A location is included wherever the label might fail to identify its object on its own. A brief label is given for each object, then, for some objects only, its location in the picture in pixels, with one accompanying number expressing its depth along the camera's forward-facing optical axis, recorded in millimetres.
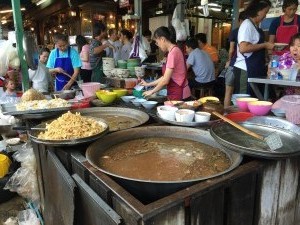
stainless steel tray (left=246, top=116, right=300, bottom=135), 2219
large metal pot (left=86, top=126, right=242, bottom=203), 1459
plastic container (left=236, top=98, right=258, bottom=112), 2837
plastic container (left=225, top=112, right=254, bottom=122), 2545
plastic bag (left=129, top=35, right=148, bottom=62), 6742
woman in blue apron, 5270
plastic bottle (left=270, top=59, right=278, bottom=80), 3994
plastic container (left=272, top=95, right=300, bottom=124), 2343
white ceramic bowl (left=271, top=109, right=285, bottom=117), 2599
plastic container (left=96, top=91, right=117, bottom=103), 3391
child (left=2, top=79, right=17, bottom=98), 4723
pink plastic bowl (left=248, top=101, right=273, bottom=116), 2615
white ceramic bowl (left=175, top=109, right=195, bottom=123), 2383
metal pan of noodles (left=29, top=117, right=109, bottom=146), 1987
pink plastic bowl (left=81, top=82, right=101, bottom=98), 3773
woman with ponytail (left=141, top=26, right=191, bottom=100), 3951
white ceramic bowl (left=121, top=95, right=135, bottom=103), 3539
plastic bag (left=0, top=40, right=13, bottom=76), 3844
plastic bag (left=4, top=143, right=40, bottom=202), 3270
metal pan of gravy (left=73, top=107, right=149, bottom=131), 2670
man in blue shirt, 7117
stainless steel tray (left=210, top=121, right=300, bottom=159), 1655
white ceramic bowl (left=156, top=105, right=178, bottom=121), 2514
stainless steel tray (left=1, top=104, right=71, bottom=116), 2854
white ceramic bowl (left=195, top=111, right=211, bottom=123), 2379
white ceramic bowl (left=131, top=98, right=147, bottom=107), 3262
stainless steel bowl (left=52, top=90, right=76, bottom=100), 3797
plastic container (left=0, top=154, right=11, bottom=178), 3814
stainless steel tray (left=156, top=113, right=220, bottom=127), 2357
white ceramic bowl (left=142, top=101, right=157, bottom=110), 3081
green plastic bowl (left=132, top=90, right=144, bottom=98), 3703
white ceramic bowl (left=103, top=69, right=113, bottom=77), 5806
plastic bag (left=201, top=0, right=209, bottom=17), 6885
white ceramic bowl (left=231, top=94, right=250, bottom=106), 3233
